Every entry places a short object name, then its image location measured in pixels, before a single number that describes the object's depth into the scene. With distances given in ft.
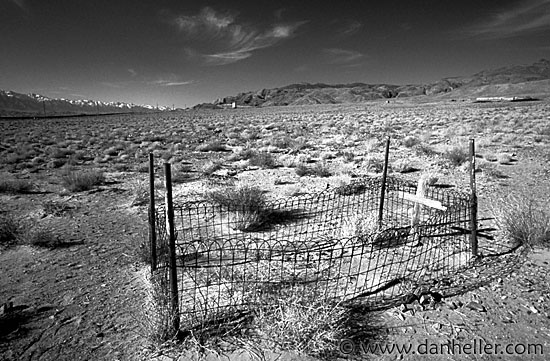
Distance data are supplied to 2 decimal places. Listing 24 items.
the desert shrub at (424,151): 49.37
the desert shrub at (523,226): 17.38
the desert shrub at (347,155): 47.14
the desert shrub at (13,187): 31.68
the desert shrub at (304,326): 10.84
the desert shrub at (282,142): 62.81
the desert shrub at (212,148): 61.92
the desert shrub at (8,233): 19.74
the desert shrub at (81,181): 32.04
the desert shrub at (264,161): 43.94
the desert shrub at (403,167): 39.91
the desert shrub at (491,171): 34.22
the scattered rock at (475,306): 13.01
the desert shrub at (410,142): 57.68
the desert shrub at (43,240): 19.27
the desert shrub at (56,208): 25.15
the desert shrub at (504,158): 40.79
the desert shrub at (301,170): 38.34
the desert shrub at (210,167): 41.58
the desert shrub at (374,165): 41.00
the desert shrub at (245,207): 22.30
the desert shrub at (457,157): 41.06
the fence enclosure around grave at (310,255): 13.39
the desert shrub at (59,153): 55.21
